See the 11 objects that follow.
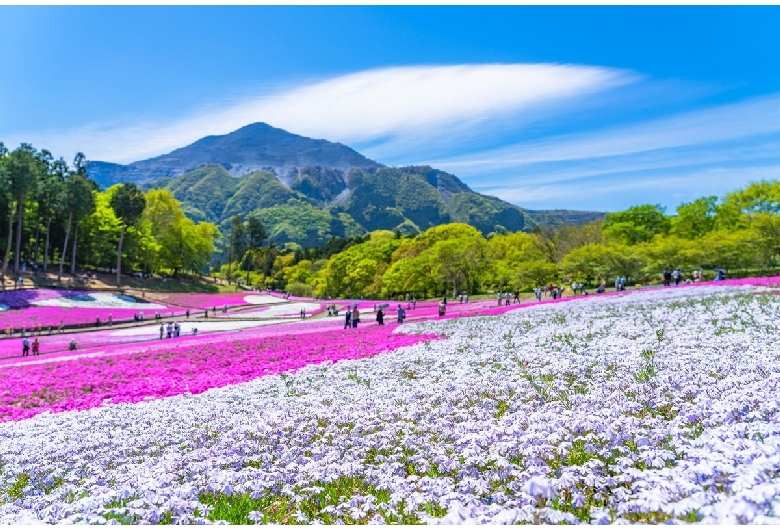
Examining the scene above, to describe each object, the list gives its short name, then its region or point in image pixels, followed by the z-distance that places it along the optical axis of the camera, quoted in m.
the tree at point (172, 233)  86.25
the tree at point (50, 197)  61.44
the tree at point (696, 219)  77.56
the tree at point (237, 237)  116.19
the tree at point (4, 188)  53.62
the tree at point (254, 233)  119.31
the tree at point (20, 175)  53.28
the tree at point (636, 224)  79.06
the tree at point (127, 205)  70.62
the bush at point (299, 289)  97.94
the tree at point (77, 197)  61.03
